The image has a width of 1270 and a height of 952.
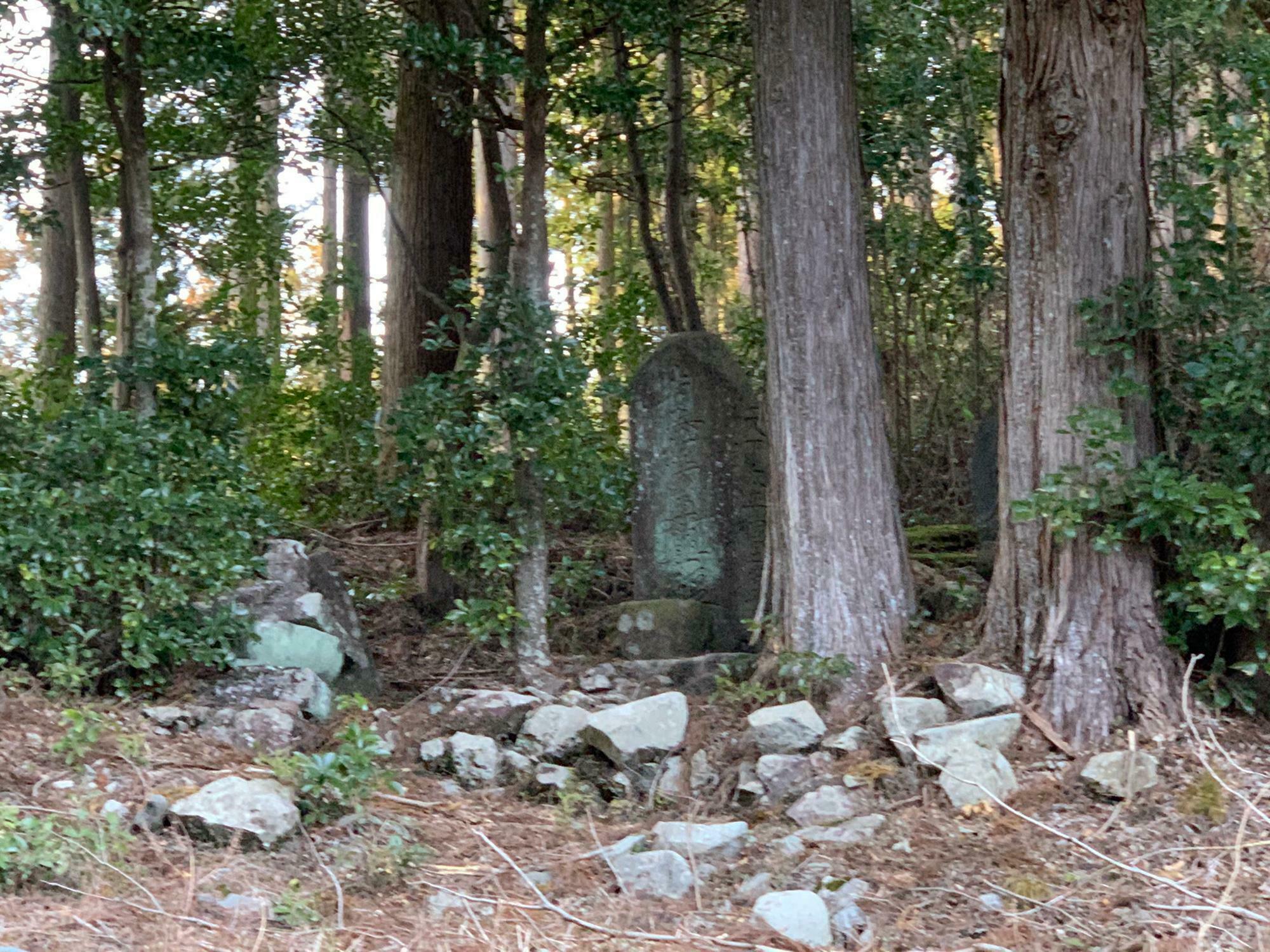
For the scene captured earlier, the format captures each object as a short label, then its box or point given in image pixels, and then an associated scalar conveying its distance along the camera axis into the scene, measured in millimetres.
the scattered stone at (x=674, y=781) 5688
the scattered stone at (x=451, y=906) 4223
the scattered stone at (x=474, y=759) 5910
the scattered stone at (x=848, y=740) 5598
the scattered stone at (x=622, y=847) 4703
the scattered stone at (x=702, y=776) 5695
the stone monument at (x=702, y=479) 7746
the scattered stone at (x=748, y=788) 5473
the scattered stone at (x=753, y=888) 4395
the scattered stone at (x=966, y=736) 5316
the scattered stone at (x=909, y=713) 5504
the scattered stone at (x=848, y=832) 4859
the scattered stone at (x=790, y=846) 4750
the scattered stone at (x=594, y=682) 6871
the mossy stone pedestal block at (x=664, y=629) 7352
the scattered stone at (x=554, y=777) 5773
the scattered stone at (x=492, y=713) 6312
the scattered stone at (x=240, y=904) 4008
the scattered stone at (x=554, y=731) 6027
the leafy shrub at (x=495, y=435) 6734
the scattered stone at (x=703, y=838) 4844
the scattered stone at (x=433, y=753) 5984
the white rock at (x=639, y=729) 5816
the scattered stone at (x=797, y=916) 3969
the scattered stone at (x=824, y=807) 5133
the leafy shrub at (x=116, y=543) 5801
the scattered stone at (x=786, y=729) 5645
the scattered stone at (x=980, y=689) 5547
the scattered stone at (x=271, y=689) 6227
